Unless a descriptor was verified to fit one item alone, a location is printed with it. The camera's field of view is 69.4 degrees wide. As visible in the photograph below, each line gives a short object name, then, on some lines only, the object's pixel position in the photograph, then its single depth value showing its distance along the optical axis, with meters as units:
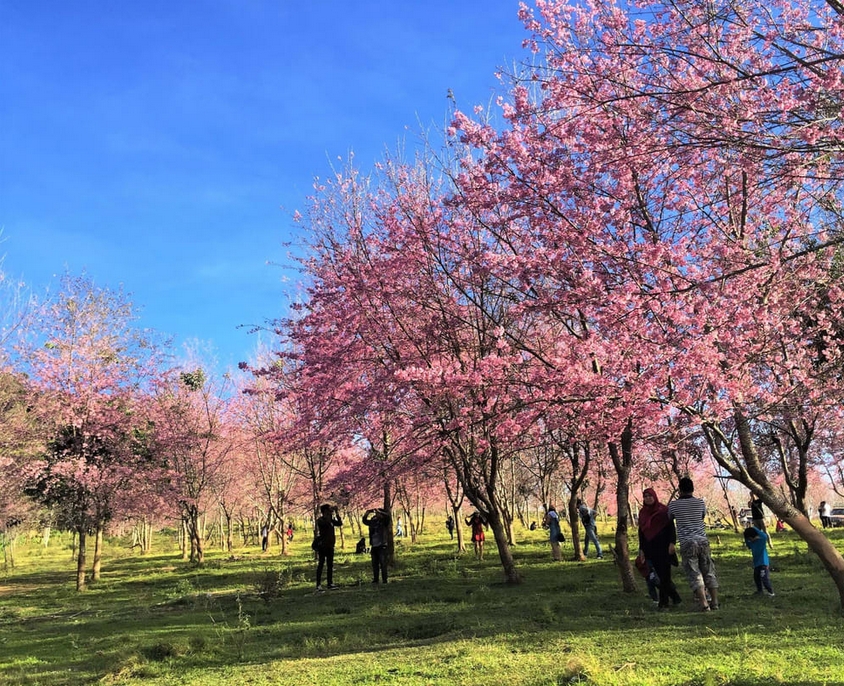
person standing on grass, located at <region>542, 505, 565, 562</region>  16.80
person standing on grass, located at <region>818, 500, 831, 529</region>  27.27
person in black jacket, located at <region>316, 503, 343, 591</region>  12.79
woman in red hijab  8.30
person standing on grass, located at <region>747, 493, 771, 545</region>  14.38
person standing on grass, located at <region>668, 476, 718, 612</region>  7.88
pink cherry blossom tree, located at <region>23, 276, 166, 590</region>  20.22
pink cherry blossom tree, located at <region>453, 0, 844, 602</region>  5.56
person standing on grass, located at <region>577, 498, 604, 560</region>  17.00
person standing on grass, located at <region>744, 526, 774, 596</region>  9.07
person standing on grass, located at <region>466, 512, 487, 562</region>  18.33
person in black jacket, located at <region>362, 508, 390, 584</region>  13.45
